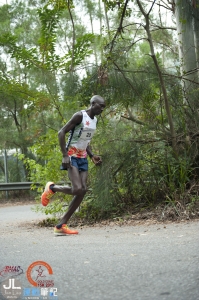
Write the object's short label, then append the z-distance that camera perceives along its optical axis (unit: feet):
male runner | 25.80
